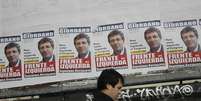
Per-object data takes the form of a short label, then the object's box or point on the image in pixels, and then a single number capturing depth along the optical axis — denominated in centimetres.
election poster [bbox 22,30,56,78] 884
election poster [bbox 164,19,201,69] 835
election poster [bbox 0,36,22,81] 898
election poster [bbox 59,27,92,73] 868
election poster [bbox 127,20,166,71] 843
